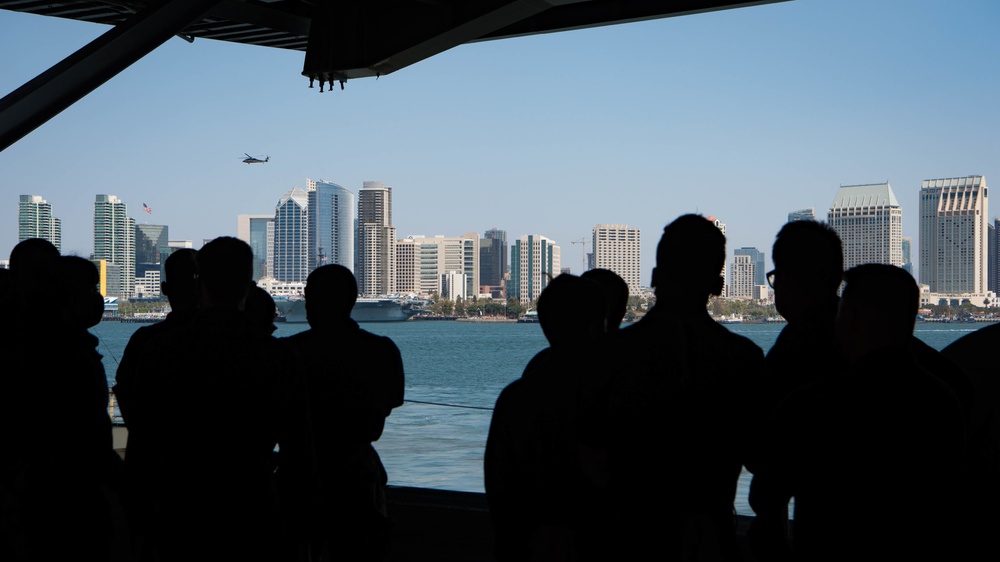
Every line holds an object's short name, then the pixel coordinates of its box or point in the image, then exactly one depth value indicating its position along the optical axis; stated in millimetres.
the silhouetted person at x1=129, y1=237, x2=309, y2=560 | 3174
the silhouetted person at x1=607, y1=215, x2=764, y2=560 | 2783
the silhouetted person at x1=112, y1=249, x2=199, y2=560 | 3229
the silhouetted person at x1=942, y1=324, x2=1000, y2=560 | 2438
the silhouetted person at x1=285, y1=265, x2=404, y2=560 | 4055
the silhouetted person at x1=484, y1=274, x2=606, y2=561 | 2812
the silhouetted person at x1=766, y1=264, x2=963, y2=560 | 2326
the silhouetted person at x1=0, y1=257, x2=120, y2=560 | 3420
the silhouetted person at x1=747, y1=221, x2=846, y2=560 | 2994
